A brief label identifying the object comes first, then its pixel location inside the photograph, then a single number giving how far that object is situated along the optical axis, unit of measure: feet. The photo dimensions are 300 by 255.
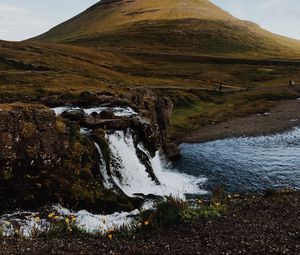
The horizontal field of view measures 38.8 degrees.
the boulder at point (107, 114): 132.77
